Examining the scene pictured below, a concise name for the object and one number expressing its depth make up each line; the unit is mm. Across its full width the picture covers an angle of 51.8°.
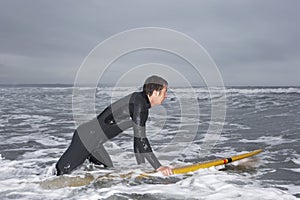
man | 4211
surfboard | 4262
